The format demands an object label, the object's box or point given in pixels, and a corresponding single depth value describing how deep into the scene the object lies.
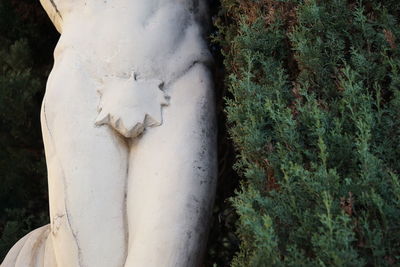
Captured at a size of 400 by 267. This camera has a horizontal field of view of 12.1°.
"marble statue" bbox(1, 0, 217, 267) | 3.60
